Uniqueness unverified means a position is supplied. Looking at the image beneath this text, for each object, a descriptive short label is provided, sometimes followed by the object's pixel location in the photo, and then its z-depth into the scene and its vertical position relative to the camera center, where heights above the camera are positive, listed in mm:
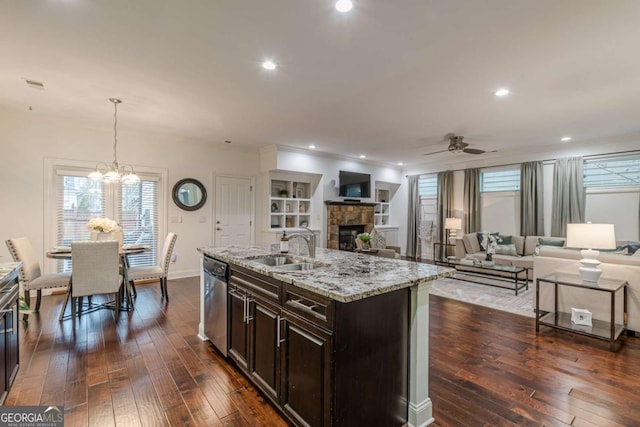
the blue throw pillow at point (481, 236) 6683 -502
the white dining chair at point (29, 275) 3375 -763
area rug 4082 -1275
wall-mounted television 7480 +752
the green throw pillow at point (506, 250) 6180 -751
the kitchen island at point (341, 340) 1502 -730
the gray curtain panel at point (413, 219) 8648 -163
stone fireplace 7266 -183
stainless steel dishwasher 2558 -817
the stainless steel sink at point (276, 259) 2594 -415
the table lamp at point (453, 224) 7145 -250
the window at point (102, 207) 4660 +76
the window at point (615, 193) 5289 +399
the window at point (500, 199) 6793 +337
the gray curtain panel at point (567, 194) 5781 +392
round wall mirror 5638 +354
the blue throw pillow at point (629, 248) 4623 -531
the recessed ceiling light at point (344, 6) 1940 +1380
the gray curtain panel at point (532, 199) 6312 +312
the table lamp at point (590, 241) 3013 -281
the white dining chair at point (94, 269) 3201 -633
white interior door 6191 +21
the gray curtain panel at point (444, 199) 7793 +372
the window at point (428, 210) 8336 +97
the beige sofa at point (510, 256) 5793 -800
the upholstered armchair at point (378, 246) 5777 -712
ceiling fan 5281 +1250
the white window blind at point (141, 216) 5199 -71
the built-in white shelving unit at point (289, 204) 6848 +212
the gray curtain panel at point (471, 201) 7262 +318
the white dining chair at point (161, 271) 3959 -802
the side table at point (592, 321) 2847 -1150
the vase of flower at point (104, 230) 3691 -234
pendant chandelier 3826 +709
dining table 3535 -524
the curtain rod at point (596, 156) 5285 +1117
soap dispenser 2682 -298
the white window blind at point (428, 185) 8406 +823
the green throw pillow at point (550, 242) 5703 -548
